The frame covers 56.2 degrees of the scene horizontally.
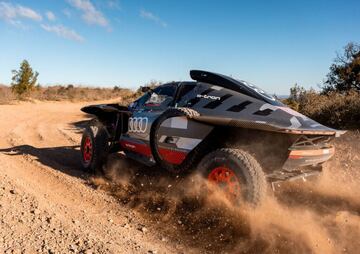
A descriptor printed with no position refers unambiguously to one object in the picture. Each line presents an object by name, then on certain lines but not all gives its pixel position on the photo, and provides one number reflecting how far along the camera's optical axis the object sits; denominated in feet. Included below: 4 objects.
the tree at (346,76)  50.09
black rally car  12.49
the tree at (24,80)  85.80
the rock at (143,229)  12.52
